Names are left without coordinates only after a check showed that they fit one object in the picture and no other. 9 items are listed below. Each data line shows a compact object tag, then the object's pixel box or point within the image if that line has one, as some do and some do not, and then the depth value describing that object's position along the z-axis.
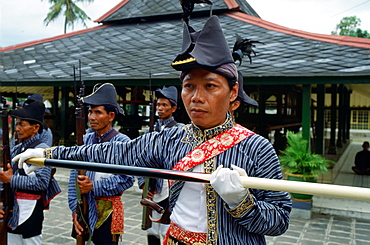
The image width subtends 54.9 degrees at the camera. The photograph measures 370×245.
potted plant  6.99
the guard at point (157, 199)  4.57
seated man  10.89
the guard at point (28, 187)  3.62
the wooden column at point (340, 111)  14.06
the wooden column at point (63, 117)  12.15
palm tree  33.72
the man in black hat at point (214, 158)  1.81
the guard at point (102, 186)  3.37
